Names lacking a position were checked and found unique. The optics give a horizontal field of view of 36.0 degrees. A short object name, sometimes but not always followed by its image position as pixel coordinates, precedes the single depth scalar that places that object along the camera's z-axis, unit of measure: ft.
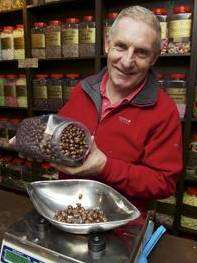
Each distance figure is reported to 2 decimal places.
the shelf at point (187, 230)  6.62
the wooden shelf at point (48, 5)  7.03
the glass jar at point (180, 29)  5.78
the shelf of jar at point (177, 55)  5.97
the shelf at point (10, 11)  7.87
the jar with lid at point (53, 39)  7.11
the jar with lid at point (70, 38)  6.91
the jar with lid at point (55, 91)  7.43
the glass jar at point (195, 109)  6.03
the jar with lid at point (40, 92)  7.72
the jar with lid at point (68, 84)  7.30
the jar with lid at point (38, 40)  7.42
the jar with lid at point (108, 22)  6.46
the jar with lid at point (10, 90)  8.25
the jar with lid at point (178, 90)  6.12
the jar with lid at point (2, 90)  8.33
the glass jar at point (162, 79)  6.26
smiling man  3.04
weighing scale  2.04
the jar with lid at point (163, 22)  5.95
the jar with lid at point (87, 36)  6.77
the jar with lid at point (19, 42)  7.77
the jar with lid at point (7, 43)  7.91
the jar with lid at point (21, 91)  8.09
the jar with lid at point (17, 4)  7.78
